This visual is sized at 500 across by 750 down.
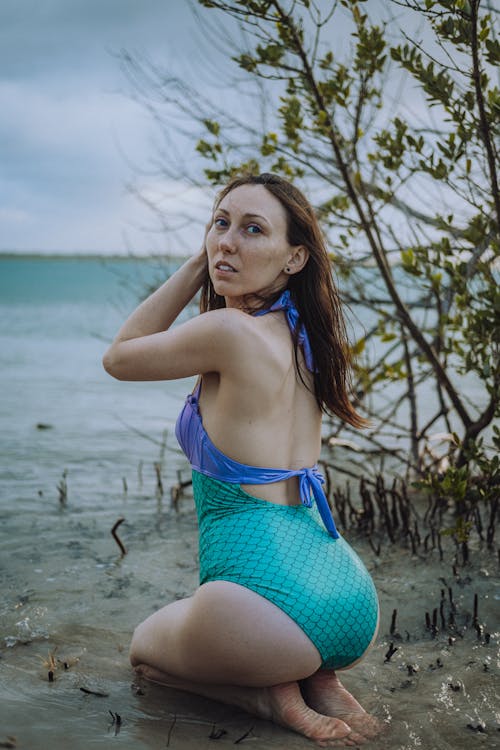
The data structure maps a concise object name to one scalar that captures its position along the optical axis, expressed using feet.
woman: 8.30
